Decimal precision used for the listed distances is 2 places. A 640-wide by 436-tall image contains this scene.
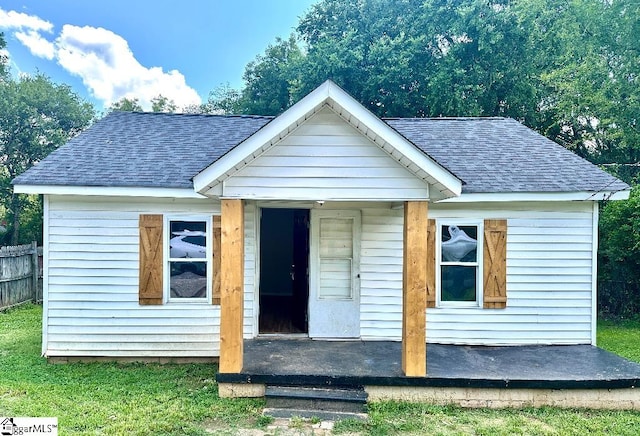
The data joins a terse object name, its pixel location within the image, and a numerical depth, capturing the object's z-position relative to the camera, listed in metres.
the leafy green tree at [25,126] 16.22
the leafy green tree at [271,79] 19.83
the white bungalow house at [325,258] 6.02
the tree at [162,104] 28.78
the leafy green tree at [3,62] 17.69
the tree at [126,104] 26.34
